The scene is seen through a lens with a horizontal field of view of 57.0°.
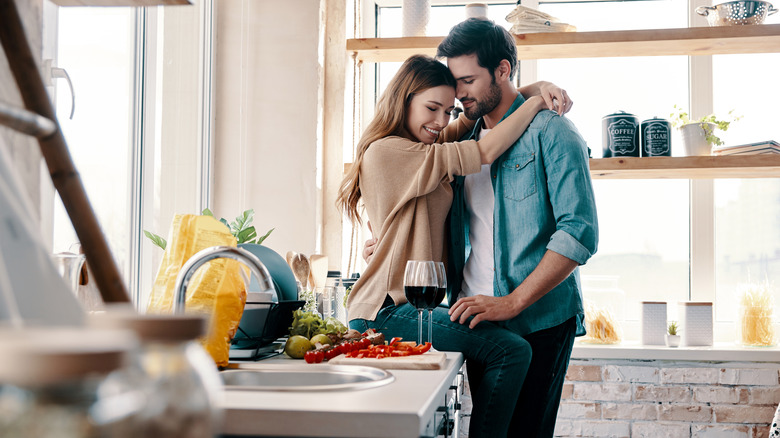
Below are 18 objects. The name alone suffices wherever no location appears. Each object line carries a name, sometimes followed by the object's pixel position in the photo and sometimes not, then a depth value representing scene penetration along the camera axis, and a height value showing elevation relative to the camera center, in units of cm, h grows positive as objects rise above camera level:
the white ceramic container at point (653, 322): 313 -40
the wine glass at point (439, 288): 161 -13
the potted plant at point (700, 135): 312 +42
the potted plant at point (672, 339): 308 -47
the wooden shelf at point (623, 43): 307 +82
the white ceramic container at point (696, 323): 310 -40
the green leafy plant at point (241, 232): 190 -1
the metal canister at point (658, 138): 310 +40
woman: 174 +9
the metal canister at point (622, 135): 311 +42
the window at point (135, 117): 198 +36
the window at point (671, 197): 336 +16
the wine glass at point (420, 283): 159 -12
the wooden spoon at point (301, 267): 236 -13
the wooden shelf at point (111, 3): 113 +37
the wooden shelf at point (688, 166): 303 +28
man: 191 +0
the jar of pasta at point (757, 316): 307 -37
